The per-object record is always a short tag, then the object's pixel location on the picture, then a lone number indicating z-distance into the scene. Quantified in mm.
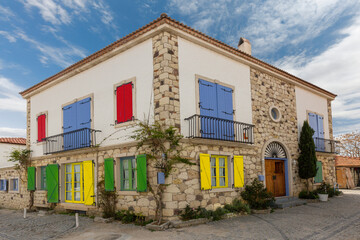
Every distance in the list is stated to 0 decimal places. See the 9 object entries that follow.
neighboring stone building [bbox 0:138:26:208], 15852
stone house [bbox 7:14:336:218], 9461
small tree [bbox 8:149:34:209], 14984
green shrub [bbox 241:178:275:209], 10883
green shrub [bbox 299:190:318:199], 13566
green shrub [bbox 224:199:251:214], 10164
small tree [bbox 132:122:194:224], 8734
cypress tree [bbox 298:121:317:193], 13734
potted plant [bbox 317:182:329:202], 13633
